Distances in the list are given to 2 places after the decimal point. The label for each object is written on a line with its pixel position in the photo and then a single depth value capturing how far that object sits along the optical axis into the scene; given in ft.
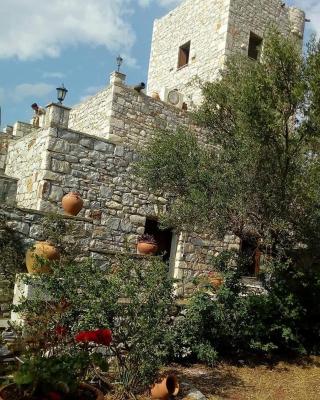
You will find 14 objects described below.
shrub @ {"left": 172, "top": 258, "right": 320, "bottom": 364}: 20.54
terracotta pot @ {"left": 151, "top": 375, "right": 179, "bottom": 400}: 15.34
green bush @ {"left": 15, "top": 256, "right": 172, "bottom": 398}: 15.10
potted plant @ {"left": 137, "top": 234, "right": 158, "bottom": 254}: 28.94
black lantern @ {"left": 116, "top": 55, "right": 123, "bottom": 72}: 41.52
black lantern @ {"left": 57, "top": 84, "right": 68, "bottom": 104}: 32.71
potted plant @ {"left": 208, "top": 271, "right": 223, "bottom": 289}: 26.30
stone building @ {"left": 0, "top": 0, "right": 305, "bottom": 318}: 30.14
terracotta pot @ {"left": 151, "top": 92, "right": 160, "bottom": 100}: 41.36
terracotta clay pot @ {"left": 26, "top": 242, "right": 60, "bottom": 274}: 19.03
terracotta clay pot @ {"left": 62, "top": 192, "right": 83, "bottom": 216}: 27.32
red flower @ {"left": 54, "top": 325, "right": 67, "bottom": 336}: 14.74
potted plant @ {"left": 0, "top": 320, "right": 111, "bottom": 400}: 10.72
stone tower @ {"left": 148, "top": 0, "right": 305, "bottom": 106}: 48.21
